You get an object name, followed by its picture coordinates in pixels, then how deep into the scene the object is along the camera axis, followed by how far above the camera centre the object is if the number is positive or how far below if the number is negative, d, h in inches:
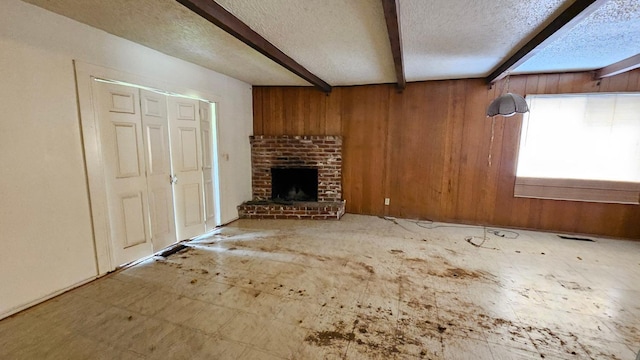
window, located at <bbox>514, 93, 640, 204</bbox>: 145.1 +2.3
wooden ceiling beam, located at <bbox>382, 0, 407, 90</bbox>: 75.0 +40.4
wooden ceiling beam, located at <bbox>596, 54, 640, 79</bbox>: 122.9 +41.9
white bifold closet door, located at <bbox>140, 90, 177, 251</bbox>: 121.1 -8.7
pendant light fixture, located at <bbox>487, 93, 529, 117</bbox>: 111.9 +19.8
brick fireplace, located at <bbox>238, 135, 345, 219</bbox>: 187.2 -20.7
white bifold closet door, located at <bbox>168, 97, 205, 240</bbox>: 136.9 -8.8
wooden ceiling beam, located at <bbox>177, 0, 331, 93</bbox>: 77.1 +41.5
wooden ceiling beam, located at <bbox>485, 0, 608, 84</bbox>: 76.6 +41.6
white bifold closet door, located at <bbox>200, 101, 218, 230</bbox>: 154.3 -7.7
